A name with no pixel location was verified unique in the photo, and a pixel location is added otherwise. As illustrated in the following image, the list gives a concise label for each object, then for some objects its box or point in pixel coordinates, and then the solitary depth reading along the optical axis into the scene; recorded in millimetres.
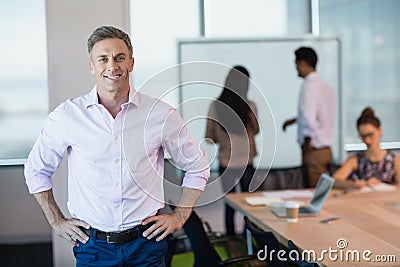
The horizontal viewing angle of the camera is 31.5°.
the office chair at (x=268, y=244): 2838
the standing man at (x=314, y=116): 6094
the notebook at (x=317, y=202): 3830
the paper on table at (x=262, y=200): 4211
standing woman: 3420
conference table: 2848
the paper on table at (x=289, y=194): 4477
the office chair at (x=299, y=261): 2480
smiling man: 2506
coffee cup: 3672
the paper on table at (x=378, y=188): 4559
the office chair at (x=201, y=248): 3468
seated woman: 4773
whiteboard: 6617
